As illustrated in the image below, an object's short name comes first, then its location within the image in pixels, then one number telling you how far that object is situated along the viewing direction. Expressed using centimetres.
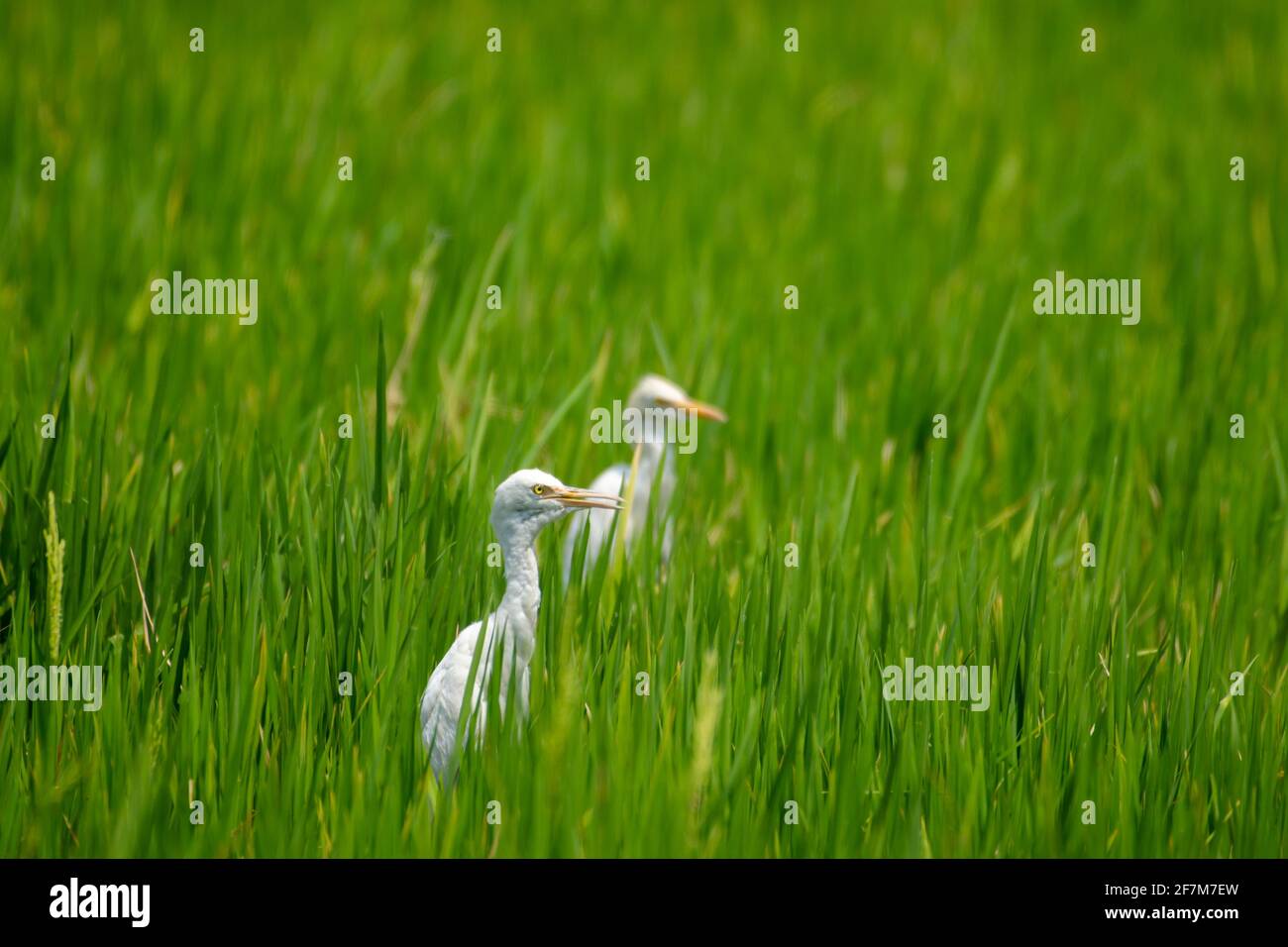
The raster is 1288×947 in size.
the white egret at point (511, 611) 521
